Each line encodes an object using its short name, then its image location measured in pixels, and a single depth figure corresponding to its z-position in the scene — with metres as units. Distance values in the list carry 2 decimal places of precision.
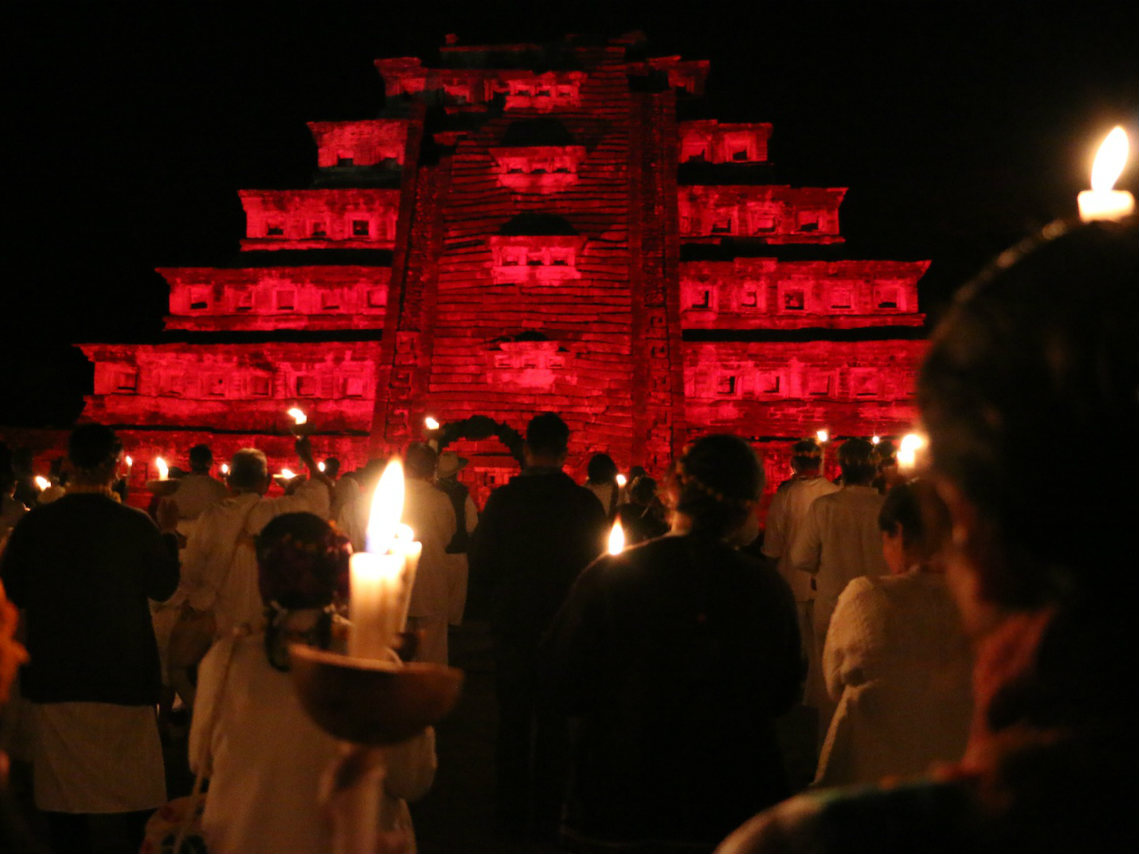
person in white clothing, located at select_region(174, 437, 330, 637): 4.94
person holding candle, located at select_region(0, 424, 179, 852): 3.88
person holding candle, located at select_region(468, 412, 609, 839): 4.68
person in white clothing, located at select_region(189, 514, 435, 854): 2.39
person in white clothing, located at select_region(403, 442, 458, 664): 6.20
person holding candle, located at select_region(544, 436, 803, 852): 2.35
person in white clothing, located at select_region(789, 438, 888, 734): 5.29
